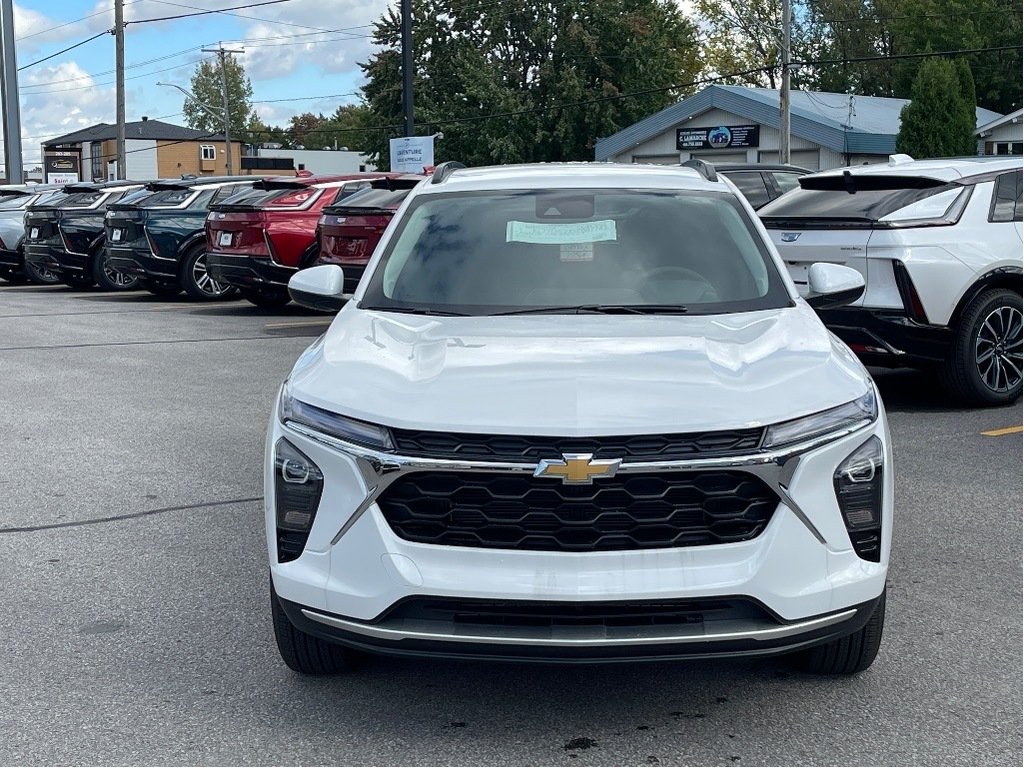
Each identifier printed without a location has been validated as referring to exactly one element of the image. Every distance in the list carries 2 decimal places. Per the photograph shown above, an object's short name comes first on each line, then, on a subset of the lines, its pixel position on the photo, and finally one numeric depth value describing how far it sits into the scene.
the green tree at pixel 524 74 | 57.34
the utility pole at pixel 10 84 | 38.06
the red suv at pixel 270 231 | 15.77
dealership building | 42.88
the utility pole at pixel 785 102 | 34.66
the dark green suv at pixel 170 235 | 18.17
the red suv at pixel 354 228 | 13.64
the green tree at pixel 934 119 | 42.31
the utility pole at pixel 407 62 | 28.53
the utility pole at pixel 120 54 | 41.19
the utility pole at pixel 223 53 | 84.12
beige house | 114.12
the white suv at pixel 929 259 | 8.30
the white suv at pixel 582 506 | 3.39
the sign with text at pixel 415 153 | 29.50
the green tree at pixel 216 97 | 135.50
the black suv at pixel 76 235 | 20.88
